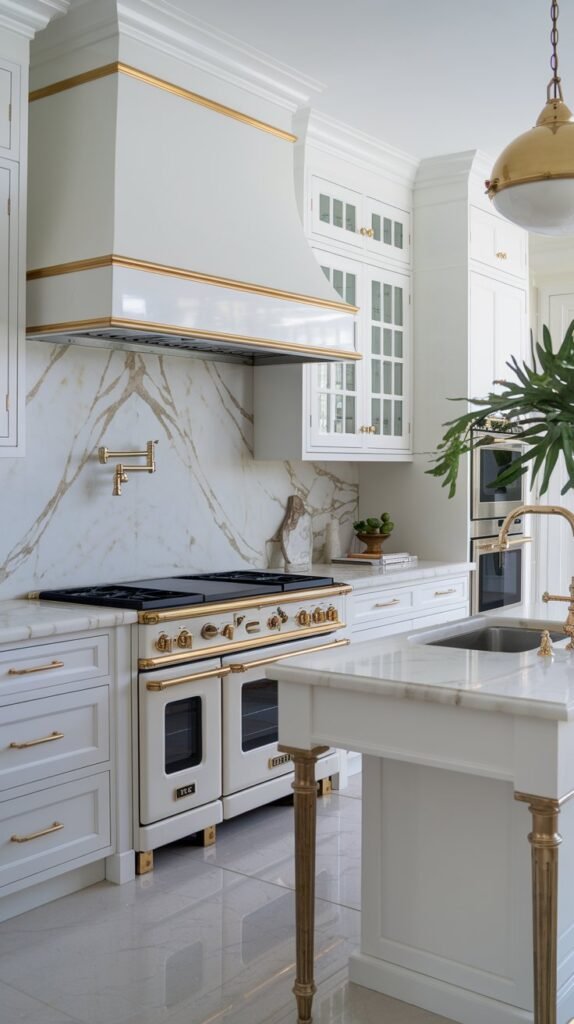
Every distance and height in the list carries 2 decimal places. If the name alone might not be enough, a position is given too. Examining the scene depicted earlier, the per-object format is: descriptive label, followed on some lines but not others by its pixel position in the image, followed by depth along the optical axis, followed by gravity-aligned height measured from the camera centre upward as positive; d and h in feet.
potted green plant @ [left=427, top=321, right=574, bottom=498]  7.83 +0.88
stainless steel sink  9.71 -1.25
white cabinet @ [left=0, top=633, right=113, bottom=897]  9.83 -2.58
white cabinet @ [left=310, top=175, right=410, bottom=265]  15.38 +4.69
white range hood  11.17 +3.72
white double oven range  11.16 -2.17
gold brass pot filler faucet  12.96 +0.56
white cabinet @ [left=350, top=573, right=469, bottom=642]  14.89 -1.51
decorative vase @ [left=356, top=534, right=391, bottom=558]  17.01 -0.53
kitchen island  6.66 -2.38
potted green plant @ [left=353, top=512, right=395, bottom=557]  17.01 -0.37
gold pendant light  8.02 +2.73
